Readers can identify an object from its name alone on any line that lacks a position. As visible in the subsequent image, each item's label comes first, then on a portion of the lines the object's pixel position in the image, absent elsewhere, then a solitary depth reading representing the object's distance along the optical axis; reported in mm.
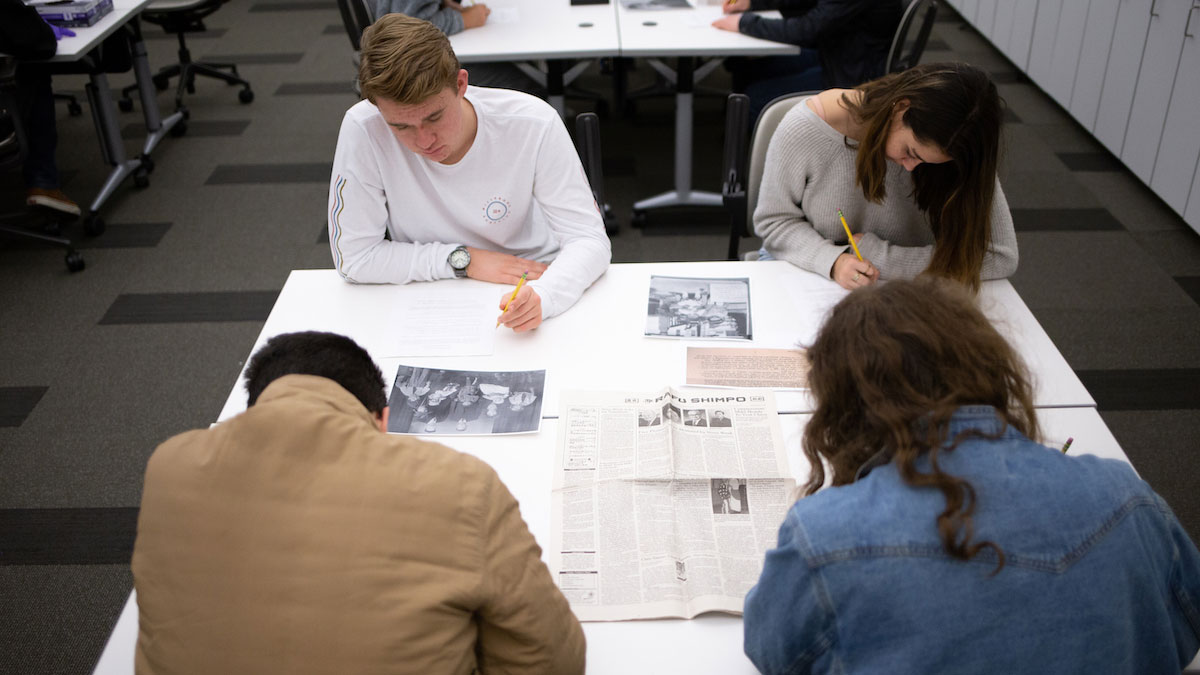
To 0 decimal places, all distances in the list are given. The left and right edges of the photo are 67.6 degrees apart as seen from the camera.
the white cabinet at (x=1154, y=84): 3316
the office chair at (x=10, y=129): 3035
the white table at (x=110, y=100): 3236
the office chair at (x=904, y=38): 2914
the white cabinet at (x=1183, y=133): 3195
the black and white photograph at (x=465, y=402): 1415
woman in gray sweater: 1577
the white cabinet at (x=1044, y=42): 4301
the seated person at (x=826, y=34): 3070
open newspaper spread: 1150
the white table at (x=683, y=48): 3133
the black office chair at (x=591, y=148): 2311
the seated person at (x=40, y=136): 3395
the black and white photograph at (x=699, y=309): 1640
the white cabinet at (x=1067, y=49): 4059
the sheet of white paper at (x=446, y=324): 1599
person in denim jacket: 866
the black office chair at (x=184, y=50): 4262
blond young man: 1682
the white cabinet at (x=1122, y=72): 3560
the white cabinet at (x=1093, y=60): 3807
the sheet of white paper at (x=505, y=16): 3459
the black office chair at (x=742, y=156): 2057
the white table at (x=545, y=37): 3127
